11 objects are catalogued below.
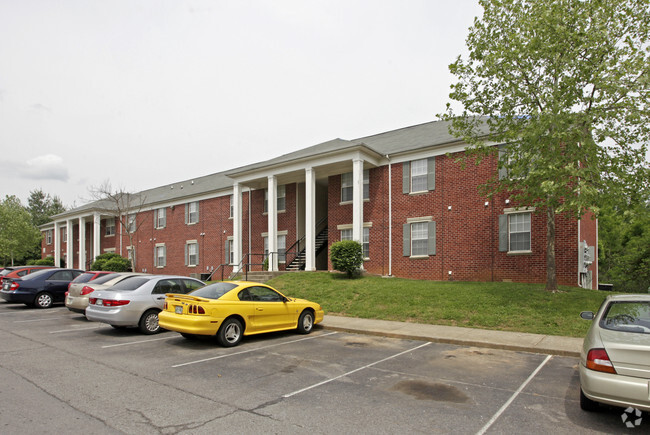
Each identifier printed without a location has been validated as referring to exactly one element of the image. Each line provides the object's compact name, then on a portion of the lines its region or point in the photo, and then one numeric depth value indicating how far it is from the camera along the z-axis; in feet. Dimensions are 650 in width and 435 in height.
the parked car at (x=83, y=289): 43.27
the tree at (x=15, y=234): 157.07
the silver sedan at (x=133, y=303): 34.30
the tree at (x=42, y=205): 282.69
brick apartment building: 56.80
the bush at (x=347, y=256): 61.11
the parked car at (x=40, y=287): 54.03
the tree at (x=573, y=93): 39.68
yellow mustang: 29.35
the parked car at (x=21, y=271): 60.83
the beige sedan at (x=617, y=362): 14.87
